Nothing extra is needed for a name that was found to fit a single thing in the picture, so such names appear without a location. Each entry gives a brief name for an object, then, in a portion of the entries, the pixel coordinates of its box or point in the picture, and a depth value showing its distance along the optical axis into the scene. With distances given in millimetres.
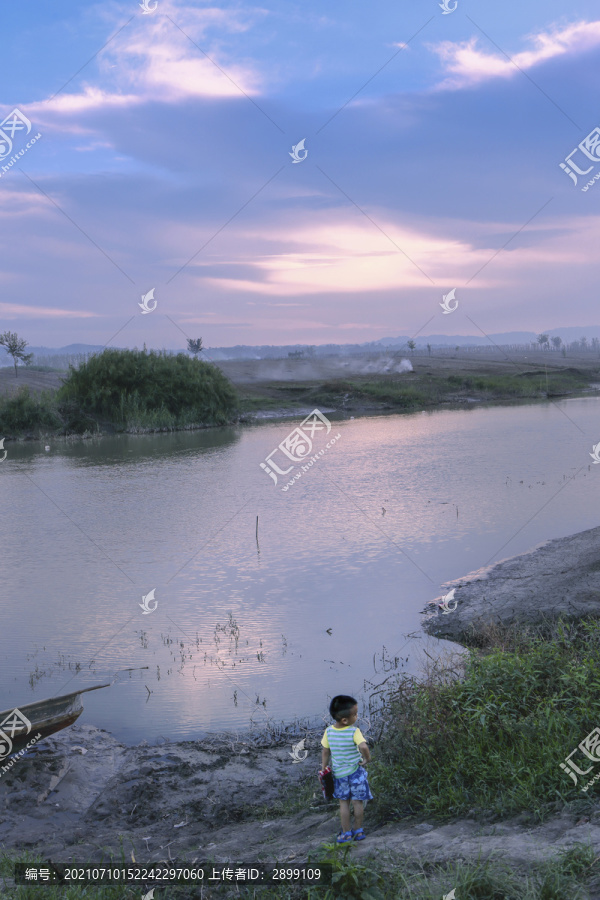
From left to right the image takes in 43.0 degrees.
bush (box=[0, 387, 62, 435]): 37969
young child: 4777
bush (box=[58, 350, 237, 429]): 41906
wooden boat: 6270
